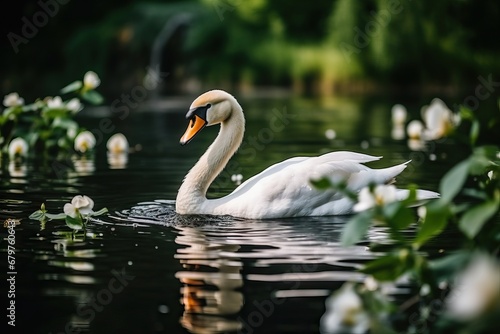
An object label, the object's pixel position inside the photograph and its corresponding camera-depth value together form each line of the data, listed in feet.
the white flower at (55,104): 53.08
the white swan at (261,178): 33.46
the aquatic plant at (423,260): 16.95
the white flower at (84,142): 54.56
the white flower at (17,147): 52.11
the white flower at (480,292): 11.85
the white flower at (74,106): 52.66
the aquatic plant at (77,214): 30.36
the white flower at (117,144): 56.96
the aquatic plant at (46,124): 49.84
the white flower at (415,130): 63.54
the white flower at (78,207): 30.72
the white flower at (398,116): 76.15
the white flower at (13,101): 50.64
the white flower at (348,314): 15.34
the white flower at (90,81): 49.42
